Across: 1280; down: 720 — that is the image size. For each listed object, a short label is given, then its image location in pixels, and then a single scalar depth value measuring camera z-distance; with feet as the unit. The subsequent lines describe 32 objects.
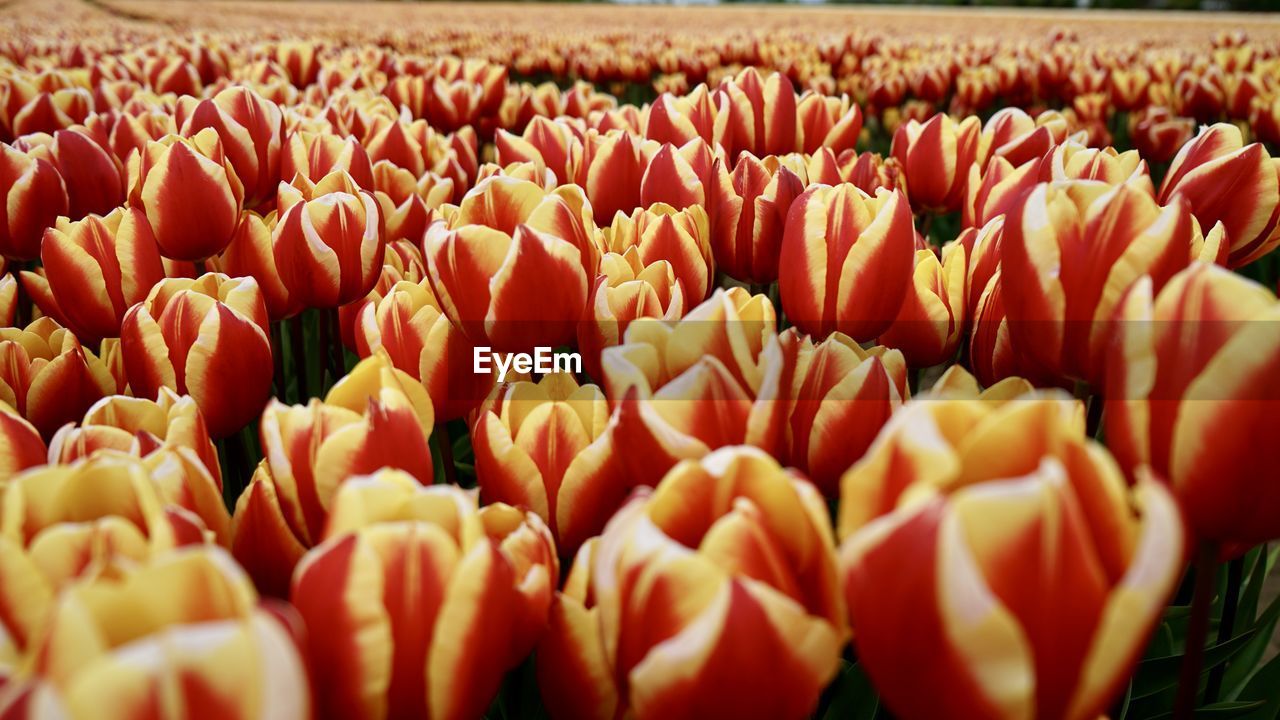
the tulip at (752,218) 2.74
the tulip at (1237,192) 2.61
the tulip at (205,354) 2.41
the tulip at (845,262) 2.46
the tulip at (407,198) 3.05
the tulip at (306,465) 2.10
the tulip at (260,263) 2.74
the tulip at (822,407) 2.13
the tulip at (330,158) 3.03
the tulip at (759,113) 3.37
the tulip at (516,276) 2.37
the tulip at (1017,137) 3.08
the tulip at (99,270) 2.61
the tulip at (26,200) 2.89
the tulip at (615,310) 2.41
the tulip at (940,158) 3.26
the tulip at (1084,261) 2.19
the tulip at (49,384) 2.43
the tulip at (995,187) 2.76
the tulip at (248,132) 3.00
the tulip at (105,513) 1.94
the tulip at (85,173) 3.04
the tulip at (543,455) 2.19
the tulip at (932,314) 2.55
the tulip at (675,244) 2.57
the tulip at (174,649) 1.47
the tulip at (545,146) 3.27
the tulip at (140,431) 2.15
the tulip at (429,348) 2.42
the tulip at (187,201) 2.72
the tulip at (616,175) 2.96
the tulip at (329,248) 2.63
